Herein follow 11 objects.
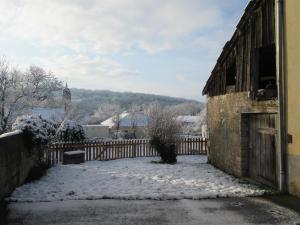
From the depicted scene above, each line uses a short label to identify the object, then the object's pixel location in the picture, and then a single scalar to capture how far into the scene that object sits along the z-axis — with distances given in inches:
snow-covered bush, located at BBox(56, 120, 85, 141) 526.4
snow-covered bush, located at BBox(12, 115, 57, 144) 321.8
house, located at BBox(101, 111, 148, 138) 1889.3
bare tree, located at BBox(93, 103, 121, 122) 2743.7
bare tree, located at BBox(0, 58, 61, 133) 1029.6
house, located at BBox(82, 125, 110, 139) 1724.6
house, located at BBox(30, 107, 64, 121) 1274.3
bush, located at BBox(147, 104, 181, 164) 484.6
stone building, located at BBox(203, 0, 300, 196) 255.8
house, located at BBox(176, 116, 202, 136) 1707.7
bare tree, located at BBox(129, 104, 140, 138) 1896.6
